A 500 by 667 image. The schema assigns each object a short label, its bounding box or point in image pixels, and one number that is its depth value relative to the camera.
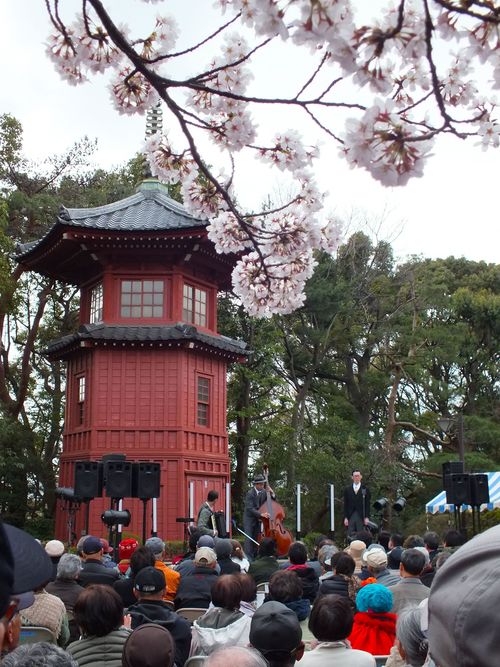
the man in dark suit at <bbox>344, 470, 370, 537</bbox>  15.09
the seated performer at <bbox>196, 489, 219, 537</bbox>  14.04
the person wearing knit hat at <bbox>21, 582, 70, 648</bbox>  5.06
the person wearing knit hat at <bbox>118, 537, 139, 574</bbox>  11.94
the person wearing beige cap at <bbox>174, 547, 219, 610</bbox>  6.70
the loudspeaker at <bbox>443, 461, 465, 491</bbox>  14.30
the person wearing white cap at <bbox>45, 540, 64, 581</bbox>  7.69
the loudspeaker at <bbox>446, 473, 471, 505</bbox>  13.59
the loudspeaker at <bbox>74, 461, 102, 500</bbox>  13.19
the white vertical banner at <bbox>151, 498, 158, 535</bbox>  14.35
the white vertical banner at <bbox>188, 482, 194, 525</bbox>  18.27
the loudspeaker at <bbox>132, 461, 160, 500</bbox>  12.86
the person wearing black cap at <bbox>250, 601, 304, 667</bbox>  3.93
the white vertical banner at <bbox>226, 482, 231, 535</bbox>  19.27
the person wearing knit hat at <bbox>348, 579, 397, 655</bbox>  5.35
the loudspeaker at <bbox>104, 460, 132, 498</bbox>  12.69
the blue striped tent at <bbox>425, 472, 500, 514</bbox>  18.72
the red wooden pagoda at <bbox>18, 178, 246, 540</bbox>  20.48
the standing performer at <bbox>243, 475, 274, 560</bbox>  14.85
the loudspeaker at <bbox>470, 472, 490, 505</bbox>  13.48
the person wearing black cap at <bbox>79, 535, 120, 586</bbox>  7.01
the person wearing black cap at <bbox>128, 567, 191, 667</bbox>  5.20
